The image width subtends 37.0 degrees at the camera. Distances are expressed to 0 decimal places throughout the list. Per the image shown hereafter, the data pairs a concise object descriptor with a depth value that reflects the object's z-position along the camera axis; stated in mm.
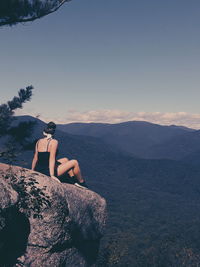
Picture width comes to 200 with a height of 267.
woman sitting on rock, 7762
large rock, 6438
